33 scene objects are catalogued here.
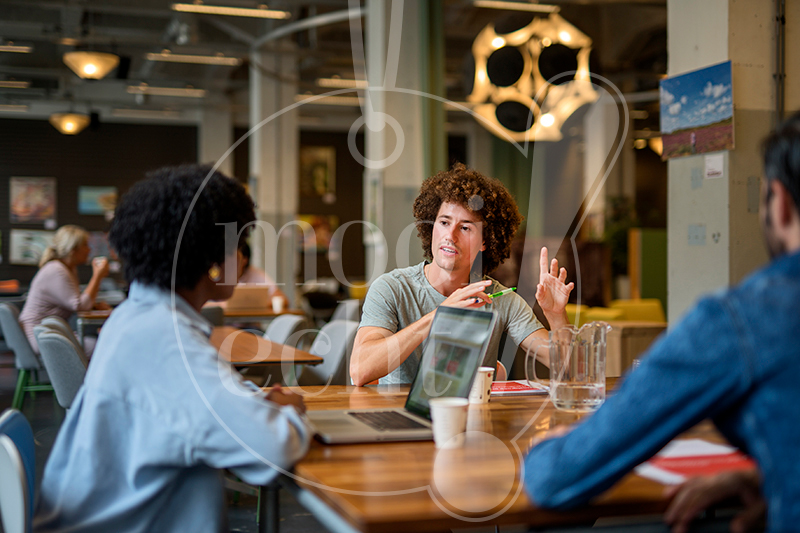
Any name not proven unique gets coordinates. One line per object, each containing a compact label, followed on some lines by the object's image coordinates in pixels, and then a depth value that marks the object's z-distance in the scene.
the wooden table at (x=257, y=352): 3.64
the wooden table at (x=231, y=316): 5.44
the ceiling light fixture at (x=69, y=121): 11.03
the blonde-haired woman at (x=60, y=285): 5.72
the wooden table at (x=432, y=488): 1.12
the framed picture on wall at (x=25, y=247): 14.44
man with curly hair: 2.36
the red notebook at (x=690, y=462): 1.27
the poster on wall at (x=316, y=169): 16.86
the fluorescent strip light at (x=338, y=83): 12.80
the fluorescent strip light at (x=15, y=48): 10.88
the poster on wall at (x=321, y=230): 16.66
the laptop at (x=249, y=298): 6.80
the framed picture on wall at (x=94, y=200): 15.10
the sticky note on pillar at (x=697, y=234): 4.30
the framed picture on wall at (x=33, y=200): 14.45
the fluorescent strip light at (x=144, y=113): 14.98
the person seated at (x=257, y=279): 7.54
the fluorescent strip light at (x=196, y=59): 11.27
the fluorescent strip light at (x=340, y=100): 13.83
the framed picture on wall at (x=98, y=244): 14.95
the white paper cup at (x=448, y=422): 1.52
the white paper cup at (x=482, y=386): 2.05
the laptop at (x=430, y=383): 1.62
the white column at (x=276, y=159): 11.75
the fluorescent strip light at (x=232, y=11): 8.65
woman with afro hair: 1.34
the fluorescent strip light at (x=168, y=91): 13.34
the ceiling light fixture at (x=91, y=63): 7.77
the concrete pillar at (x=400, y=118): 7.04
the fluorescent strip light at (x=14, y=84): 12.68
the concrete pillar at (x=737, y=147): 4.11
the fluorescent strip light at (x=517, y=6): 8.05
